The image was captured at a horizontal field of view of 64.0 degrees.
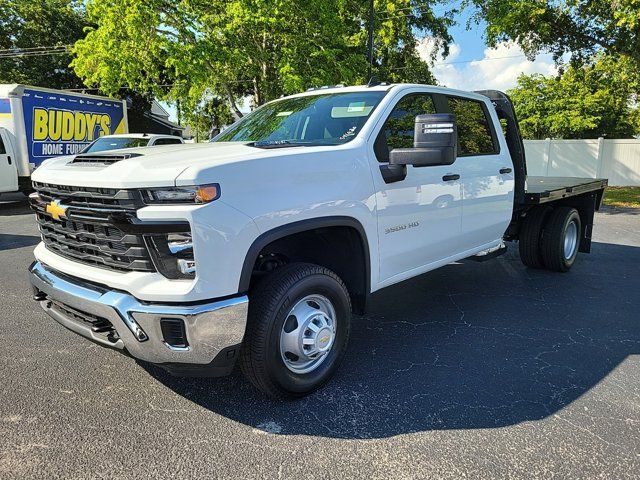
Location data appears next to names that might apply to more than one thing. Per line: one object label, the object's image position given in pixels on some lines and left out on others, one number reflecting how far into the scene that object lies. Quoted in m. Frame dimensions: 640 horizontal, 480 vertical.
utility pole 17.57
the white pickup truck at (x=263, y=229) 2.61
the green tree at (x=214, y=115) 36.16
